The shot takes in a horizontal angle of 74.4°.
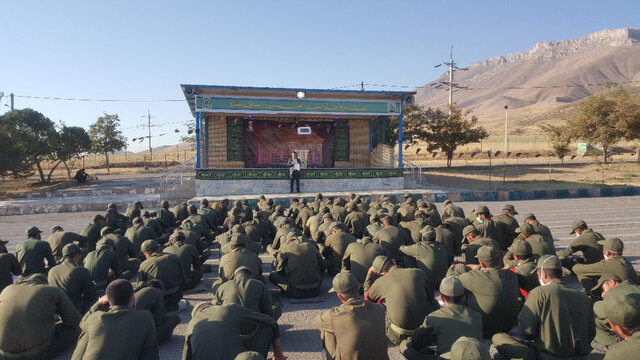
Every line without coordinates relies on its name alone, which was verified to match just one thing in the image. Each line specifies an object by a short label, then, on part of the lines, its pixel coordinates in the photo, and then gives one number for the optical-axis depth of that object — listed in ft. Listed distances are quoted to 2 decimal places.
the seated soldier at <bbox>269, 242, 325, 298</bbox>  20.66
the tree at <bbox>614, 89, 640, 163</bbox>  100.63
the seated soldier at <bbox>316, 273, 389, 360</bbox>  11.76
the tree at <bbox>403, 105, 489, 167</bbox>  105.29
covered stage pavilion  70.69
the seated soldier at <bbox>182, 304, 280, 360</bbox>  10.90
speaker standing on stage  68.44
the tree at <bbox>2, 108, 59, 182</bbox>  85.57
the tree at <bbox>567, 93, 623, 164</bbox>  102.37
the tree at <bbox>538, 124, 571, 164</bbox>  106.63
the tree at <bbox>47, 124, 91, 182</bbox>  101.86
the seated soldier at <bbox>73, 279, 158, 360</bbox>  10.63
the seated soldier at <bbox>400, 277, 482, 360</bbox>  11.34
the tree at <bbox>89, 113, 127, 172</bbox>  139.04
